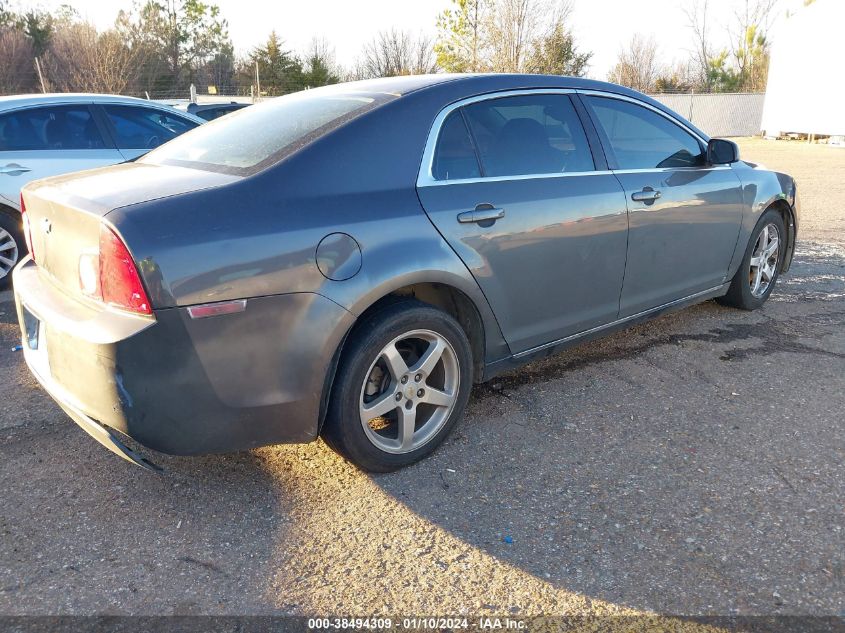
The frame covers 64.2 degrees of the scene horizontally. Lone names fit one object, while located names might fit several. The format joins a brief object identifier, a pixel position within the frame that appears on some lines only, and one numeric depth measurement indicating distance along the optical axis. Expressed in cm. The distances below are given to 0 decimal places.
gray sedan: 228
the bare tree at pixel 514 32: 2425
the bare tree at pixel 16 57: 3106
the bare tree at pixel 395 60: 3438
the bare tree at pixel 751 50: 4500
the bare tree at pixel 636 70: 4219
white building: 2564
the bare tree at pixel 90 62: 2381
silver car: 573
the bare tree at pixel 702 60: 4819
